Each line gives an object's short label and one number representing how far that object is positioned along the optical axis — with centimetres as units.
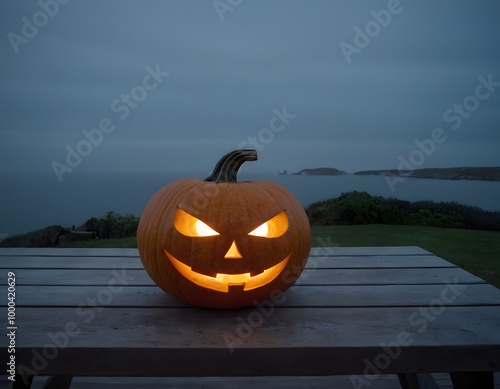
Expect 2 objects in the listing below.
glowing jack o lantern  125
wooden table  101
